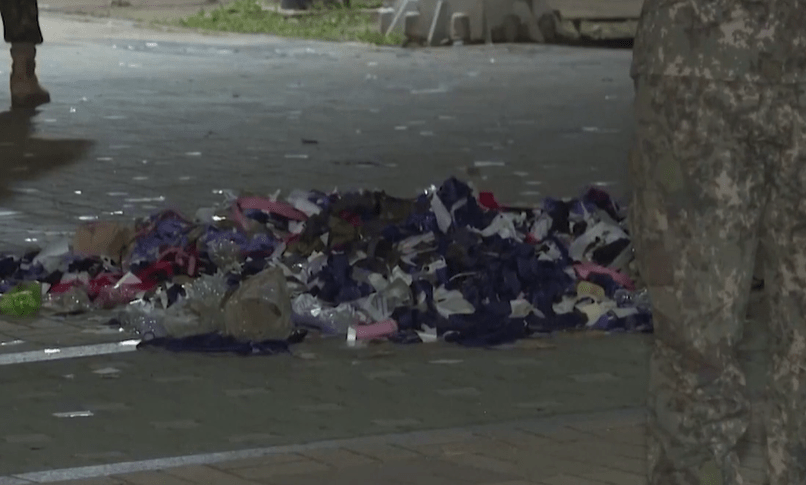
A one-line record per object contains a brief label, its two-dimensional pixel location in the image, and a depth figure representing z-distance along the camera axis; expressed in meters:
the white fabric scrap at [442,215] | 15.12
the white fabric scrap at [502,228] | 15.04
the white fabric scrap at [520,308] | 13.77
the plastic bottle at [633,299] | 13.84
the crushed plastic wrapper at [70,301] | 14.51
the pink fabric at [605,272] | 14.34
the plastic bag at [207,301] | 13.46
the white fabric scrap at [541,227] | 15.37
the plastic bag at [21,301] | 14.41
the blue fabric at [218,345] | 13.05
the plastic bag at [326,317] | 13.57
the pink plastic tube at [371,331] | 13.39
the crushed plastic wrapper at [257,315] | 13.28
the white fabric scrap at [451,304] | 13.72
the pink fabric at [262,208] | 16.02
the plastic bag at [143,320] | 13.51
